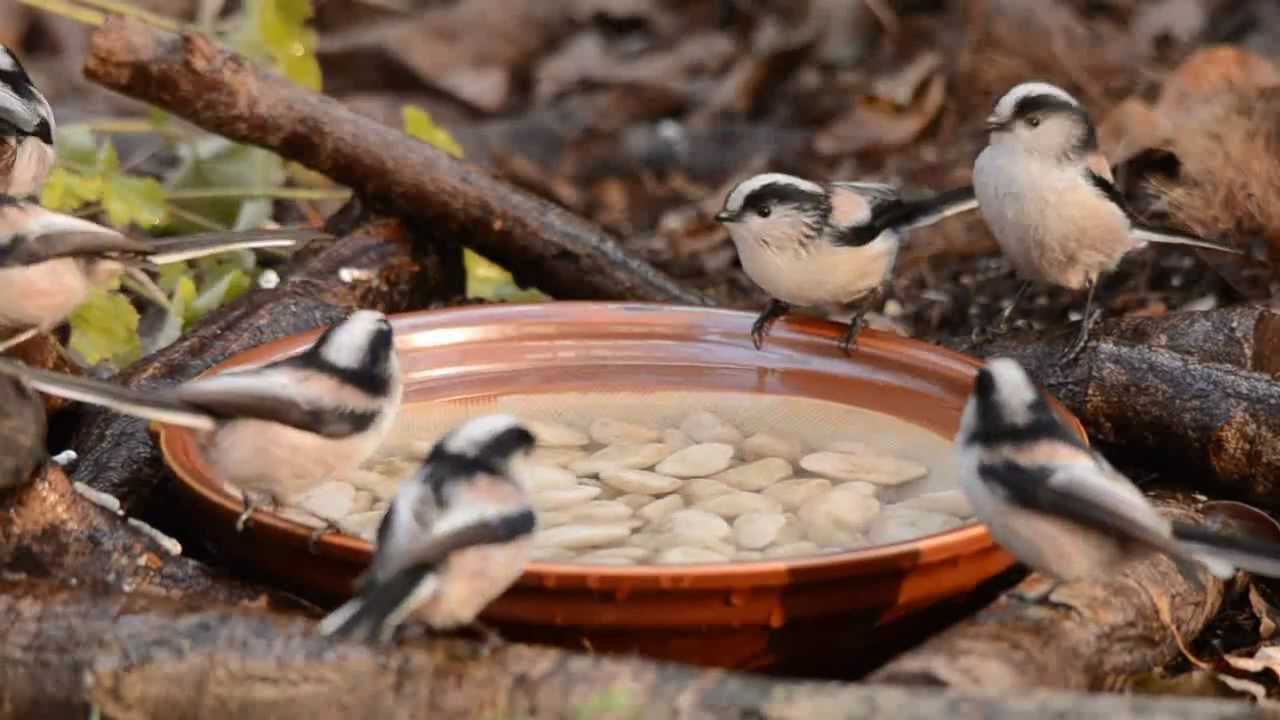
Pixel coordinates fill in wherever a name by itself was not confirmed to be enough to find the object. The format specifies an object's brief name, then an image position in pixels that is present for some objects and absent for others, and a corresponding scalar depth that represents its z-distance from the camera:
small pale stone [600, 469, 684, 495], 7.19
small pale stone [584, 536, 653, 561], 6.50
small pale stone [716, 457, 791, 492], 7.29
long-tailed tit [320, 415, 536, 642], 5.27
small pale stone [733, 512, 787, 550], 6.66
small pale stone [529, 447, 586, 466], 7.52
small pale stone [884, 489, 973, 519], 6.91
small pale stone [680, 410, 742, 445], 7.76
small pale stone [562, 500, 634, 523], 6.90
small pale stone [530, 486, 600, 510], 7.02
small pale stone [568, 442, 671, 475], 7.40
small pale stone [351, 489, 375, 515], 7.03
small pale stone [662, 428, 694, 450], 7.67
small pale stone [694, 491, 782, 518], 6.95
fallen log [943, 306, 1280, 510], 7.54
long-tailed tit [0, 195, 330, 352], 6.57
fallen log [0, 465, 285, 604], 6.41
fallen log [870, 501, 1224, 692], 5.64
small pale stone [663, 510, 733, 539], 6.73
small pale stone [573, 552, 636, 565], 6.33
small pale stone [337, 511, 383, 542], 6.75
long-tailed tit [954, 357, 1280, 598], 5.59
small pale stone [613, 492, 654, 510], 7.09
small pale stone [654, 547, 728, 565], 6.39
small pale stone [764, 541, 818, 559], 6.58
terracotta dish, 5.92
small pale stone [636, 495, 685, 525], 6.93
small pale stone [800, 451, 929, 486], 7.25
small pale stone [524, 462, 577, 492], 7.18
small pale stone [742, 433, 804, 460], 7.58
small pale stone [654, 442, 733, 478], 7.36
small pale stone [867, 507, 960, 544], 6.72
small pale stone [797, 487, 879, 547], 6.75
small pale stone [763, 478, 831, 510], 7.05
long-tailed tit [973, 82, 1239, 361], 8.31
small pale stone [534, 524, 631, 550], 6.61
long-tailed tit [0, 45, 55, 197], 7.87
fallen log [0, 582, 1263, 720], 5.09
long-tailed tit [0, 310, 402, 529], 6.10
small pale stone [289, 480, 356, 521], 6.96
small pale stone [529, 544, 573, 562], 6.55
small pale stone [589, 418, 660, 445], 7.75
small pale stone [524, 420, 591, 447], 7.67
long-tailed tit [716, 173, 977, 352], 8.18
